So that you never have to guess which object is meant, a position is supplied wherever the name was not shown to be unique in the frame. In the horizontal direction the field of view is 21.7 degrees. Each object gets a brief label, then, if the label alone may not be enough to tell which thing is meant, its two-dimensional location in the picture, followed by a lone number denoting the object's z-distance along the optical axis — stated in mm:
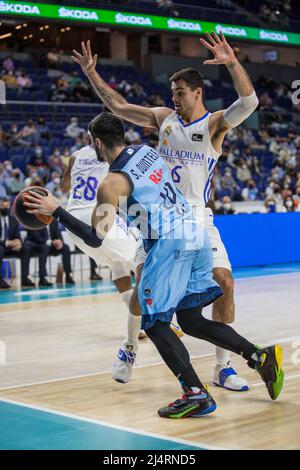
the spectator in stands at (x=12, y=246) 12789
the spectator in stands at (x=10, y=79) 22297
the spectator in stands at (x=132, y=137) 20688
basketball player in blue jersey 4672
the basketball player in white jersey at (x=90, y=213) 7613
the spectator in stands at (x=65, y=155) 17688
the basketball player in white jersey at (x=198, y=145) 5562
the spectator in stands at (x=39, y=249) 12984
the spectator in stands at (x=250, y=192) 20844
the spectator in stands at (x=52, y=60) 25219
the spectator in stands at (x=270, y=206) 18688
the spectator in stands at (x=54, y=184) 16188
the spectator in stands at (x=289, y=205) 18844
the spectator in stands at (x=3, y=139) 18781
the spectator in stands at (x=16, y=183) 16297
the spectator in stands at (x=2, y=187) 15826
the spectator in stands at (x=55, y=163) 17984
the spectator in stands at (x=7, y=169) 16953
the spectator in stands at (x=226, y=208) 17156
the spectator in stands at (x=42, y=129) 20203
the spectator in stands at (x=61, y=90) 22355
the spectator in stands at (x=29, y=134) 19381
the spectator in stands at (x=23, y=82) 22656
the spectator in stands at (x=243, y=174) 22130
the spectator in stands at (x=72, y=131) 20688
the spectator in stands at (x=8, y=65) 23141
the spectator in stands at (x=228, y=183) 20734
